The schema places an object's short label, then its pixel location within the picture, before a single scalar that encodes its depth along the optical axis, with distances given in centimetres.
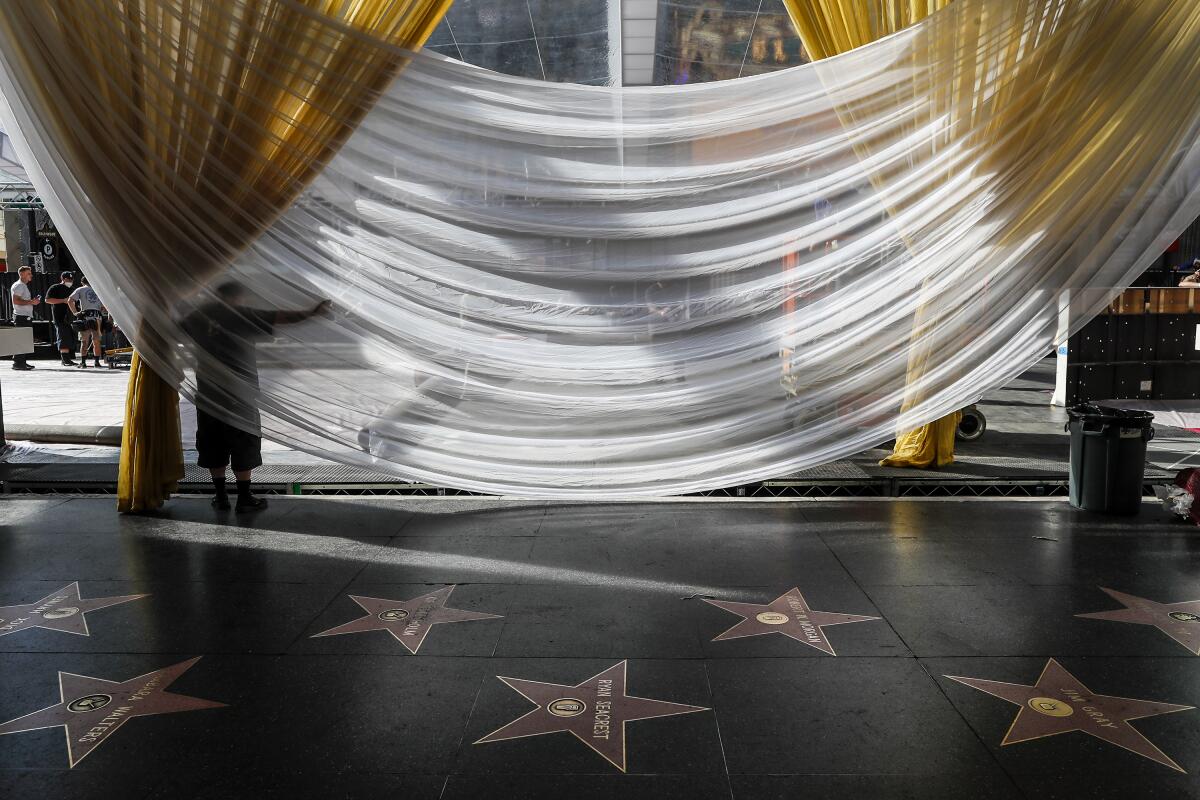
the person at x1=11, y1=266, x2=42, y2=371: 1242
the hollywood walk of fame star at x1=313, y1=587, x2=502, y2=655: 312
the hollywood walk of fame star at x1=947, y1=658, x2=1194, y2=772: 238
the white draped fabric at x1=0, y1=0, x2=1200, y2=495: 352
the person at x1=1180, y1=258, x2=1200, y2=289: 879
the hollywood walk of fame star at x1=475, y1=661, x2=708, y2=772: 239
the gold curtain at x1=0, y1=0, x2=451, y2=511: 354
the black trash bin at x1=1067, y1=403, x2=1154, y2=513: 456
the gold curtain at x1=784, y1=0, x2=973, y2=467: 443
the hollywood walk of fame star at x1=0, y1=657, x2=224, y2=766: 242
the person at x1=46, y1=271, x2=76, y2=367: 1360
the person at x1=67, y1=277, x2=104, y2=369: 1281
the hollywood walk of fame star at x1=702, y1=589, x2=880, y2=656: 308
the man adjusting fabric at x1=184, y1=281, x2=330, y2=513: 372
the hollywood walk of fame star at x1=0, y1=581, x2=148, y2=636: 318
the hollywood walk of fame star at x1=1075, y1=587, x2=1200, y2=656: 306
